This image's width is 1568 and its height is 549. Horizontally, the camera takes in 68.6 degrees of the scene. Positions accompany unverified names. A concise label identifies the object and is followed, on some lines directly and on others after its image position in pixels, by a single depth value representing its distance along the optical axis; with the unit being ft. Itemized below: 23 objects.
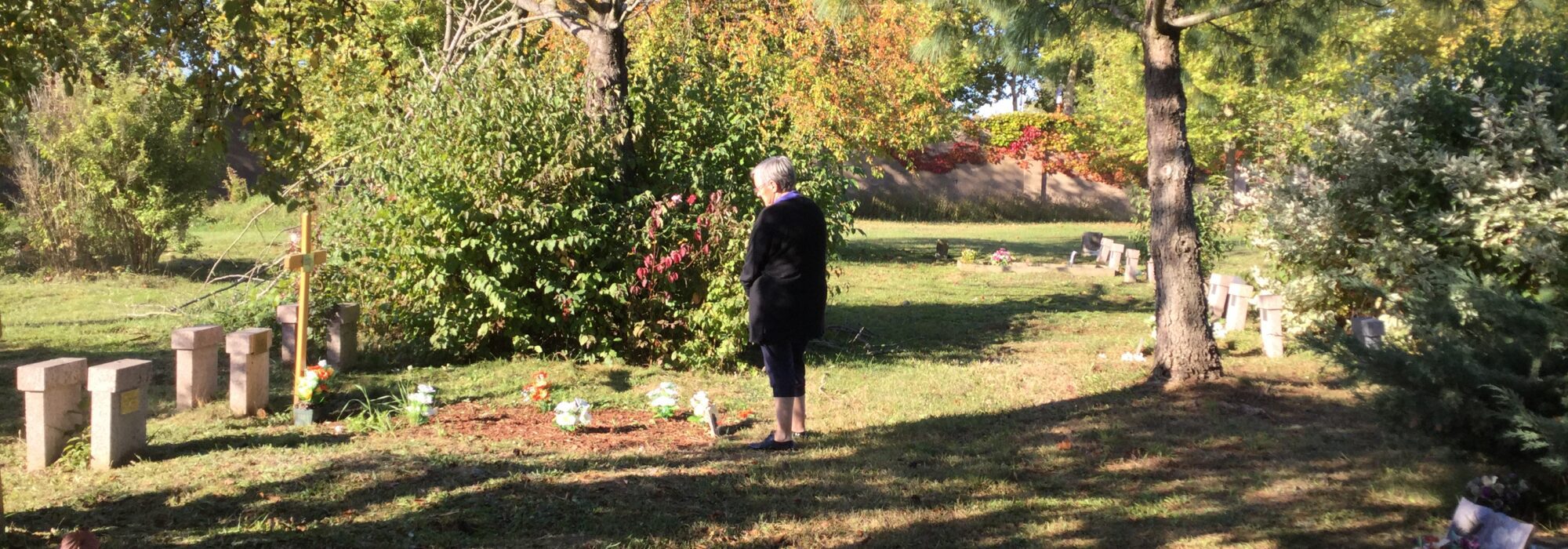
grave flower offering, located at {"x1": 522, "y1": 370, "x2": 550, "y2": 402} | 24.21
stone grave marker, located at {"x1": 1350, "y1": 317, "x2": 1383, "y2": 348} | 23.91
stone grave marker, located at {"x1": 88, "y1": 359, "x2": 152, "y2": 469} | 18.81
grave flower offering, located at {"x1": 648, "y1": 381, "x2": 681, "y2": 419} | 23.44
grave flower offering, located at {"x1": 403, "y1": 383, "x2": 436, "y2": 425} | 22.77
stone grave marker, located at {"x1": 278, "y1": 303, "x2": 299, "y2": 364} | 27.76
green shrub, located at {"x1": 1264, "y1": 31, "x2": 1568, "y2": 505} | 14.89
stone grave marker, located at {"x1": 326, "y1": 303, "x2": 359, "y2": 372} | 29.01
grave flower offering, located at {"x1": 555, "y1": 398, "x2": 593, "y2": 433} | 22.44
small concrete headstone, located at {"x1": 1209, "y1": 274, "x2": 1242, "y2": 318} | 39.70
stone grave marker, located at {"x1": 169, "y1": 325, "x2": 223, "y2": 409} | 23.54
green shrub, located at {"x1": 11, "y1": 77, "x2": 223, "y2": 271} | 50.62
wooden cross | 23.20
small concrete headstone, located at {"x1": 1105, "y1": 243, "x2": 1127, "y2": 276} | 63.62
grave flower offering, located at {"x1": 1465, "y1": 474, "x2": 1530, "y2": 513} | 14.79
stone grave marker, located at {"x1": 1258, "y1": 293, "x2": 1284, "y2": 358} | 31.58
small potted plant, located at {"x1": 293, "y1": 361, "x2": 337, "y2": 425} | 22.90
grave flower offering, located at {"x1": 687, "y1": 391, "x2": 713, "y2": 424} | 23.09
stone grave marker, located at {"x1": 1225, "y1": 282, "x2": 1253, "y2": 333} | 36.50
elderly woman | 19.84
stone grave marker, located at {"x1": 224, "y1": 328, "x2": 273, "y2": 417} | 22.88
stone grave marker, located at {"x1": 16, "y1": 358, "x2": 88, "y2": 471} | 18.83
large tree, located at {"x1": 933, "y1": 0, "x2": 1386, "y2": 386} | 26.58
